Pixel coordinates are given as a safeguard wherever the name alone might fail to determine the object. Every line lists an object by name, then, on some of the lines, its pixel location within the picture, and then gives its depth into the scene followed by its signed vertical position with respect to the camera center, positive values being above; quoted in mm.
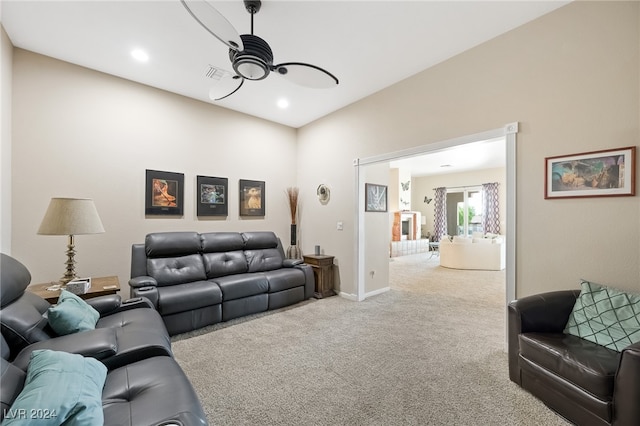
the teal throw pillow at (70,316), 1794 -708
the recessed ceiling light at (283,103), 4250 +1730
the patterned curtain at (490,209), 9258 +205
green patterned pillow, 1787 -696
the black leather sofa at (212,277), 3102 -866
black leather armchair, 1457 -926
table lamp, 2549 -68
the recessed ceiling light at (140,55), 2984 +1744
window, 9984 +179
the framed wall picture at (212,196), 4242 +273
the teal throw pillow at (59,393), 933 -686
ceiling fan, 1706 +1195
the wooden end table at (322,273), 4449 -975
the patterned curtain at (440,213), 10680 +43
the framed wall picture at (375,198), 4551 +284
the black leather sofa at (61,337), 1562 -746
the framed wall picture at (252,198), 4719 +273
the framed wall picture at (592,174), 2057 +335
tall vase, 4977 -643
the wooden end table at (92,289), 2457 -747
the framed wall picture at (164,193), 3779 +276
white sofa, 6664 -945
